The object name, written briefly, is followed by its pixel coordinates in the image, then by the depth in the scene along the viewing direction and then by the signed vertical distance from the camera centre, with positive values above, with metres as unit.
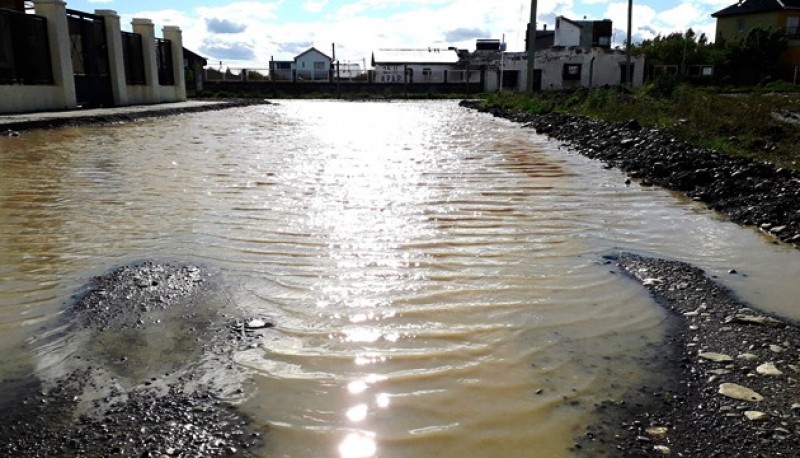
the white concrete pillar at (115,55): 23.34 +1.64
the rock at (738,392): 2.83 -1.34
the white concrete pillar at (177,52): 30.39 +2.23
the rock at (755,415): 2.65 -1.34
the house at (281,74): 52.92 +2.06
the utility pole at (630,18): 39.47 +4.93
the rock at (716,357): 3.20 -1.32
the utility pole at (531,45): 30.75 +2.57
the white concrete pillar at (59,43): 19.55 +1.76
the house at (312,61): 76.37 +4.53
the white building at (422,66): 56.56 +3.10
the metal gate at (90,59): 21.55 +1.40
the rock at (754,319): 3.65 -1.29
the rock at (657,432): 2.54 -1.36
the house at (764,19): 53.09 +7.02
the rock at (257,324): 3.55 -1.27
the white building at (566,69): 53.19 +2.44
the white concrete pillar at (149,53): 26.67 +1.93
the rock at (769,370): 3.04 -1.32
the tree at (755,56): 48.48 +3.12
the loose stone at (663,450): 2.44 -1.36
